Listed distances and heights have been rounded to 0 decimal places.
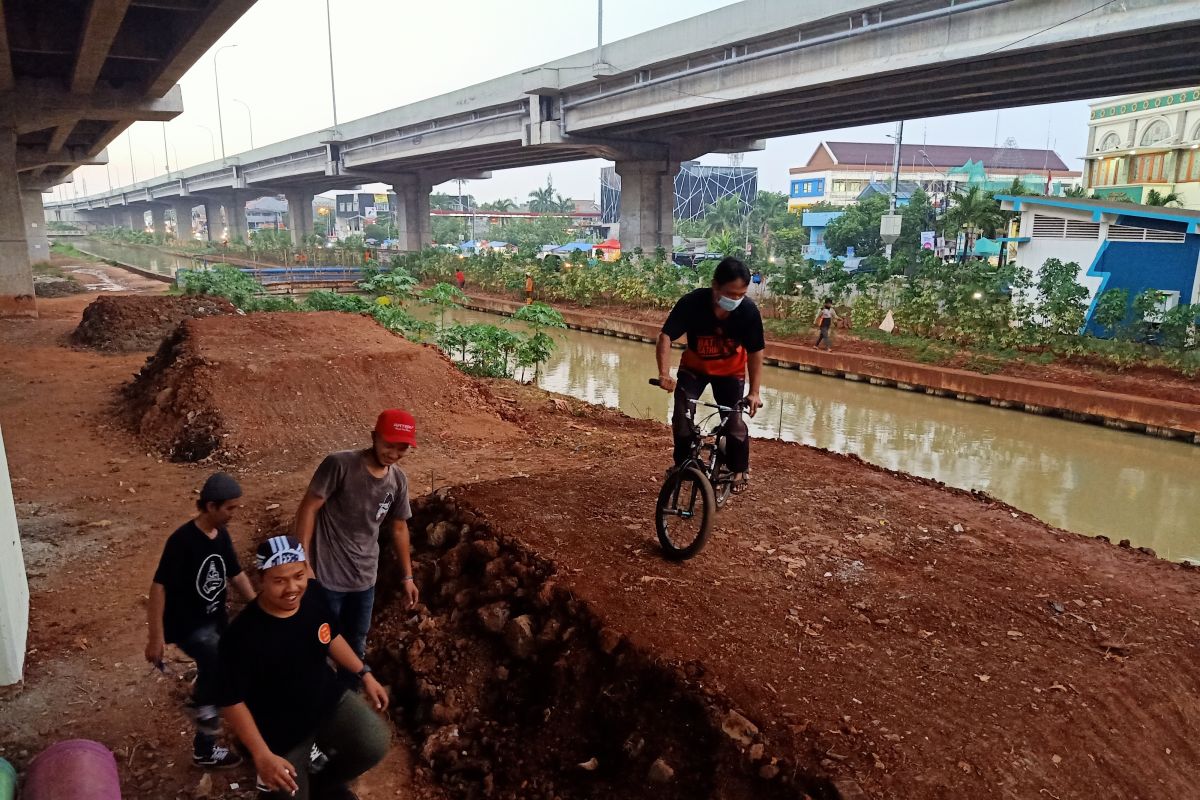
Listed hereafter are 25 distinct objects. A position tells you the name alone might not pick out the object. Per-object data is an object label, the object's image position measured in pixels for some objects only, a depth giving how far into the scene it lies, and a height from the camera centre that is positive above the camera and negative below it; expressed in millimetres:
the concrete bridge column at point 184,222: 91688 +1622
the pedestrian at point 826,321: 19422 -1958
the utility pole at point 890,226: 31984 +701
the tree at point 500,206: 103125 +4510
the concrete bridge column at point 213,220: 87862 +1897
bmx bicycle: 4754 -1588
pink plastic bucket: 3189 -2254
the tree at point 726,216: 67000 +2184
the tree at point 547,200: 99188 +5018
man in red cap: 3678 -1321
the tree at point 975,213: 30234 +1203
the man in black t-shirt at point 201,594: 3577 -1673
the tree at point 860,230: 43969 +717
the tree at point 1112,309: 16297 -1340
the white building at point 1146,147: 35531 +4765
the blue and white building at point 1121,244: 17406 +29
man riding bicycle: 5047 -753
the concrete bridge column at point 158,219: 107000 +2352
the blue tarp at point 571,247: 48769 -479
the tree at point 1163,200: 29969 +1892
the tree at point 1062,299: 16938 -1193
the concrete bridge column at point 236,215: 76194 +2104
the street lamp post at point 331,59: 42812 +9880
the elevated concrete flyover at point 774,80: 15539 +4266
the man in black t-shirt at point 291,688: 2721 -1642
